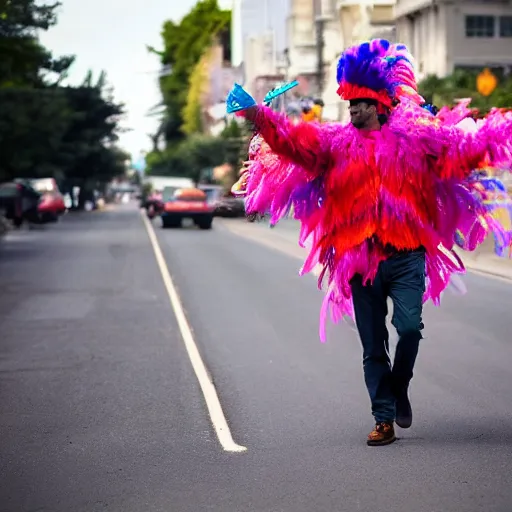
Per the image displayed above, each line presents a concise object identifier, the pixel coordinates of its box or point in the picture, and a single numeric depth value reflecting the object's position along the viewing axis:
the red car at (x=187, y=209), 43.34
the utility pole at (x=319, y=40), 60.59
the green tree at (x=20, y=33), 37.31
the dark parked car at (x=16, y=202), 45.94
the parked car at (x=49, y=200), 52.28
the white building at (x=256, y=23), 73.56
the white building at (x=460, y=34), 46.69
